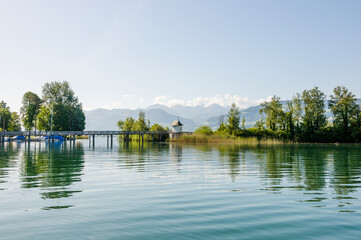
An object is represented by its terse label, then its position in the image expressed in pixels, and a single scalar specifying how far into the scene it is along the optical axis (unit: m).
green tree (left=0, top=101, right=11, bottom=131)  103.00
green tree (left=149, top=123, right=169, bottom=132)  108.06
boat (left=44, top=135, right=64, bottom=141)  98.81
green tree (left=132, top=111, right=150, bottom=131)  114.50
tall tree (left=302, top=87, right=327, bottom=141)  90.12
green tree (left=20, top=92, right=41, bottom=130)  101.62
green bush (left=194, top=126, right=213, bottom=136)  90.19
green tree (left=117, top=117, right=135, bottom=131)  128.38
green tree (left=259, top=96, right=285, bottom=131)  91.56
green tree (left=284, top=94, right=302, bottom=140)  90.38
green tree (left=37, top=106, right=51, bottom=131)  94.94
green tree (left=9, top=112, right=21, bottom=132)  105.18
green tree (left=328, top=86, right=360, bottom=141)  86.00
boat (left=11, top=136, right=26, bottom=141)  95.56
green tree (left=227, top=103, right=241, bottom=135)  91.98
